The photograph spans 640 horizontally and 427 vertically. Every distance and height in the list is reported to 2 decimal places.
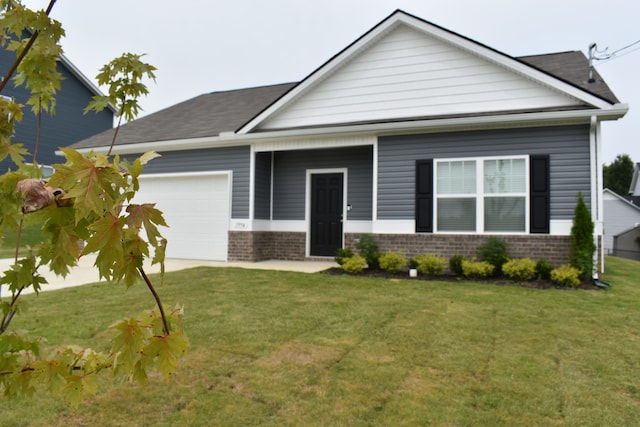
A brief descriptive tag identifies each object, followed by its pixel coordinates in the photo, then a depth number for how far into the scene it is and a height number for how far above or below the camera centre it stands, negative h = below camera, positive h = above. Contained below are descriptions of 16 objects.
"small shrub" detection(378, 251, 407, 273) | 8.77 -0.75
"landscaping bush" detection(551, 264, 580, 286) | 7.45 -0.84
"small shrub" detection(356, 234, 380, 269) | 9.12 -0.55
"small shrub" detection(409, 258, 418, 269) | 8.91 -0.78
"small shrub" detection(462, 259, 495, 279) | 8.16 -0.81
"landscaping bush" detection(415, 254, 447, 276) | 8.52 -0.78
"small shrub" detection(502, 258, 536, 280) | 7.90 -0.77
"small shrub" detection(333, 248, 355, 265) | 9.20 -0.64
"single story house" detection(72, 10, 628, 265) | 8.41 +1.56
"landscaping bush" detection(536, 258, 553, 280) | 7.93 -0.78
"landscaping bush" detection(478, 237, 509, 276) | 8.28 -0.51
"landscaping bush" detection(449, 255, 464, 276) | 8.55 -0.76
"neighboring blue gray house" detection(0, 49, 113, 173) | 18.28 +4.65
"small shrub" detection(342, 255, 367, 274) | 8.72 -0.82
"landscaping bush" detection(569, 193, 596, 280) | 7.73 -0.24
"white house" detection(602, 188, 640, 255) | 33.78 +1.12
